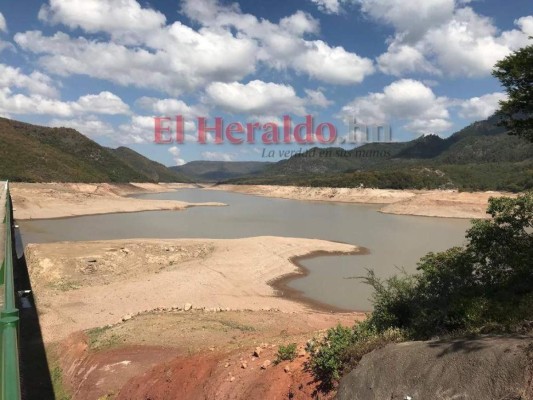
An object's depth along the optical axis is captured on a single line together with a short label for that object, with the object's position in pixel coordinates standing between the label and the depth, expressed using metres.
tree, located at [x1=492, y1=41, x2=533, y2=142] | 11.32
